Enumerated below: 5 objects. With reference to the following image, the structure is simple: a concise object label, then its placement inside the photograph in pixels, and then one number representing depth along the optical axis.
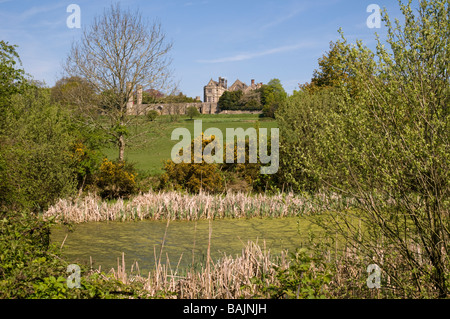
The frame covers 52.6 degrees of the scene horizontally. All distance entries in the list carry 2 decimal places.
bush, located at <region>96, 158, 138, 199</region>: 17.94
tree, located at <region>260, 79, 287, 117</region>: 62.40
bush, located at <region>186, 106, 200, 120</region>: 67.61
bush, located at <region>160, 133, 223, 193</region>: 18.65
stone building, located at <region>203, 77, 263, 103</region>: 133.16
